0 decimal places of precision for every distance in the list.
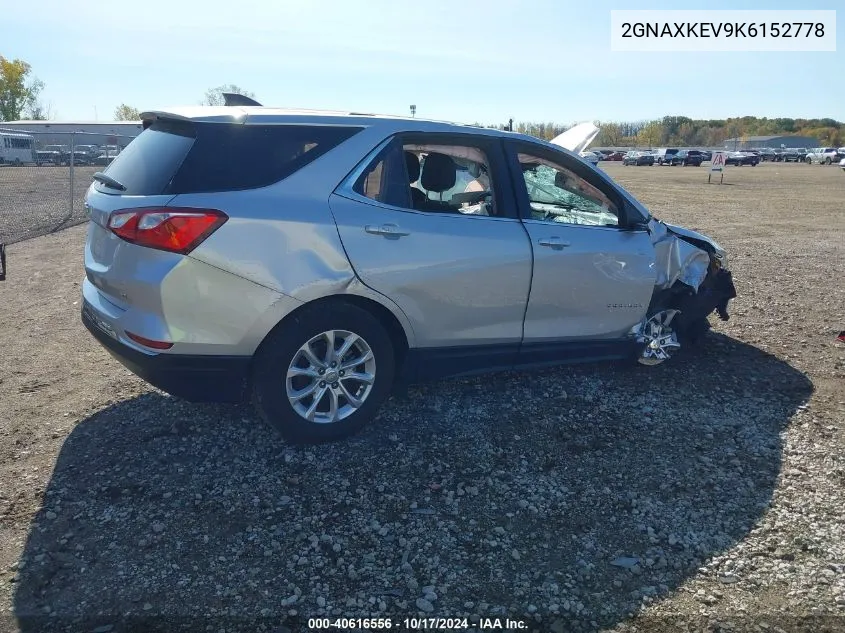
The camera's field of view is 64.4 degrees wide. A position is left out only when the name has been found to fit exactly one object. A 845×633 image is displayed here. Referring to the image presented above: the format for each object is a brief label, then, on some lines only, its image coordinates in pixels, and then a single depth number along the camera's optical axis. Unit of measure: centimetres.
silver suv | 345
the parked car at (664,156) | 6588
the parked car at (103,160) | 1973
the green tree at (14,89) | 8306
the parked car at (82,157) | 3111
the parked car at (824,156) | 6688
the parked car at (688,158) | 6234
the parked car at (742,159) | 6053
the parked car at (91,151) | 3054
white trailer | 3706
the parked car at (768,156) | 8094
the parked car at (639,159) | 6612
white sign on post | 3334
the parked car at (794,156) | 7806
